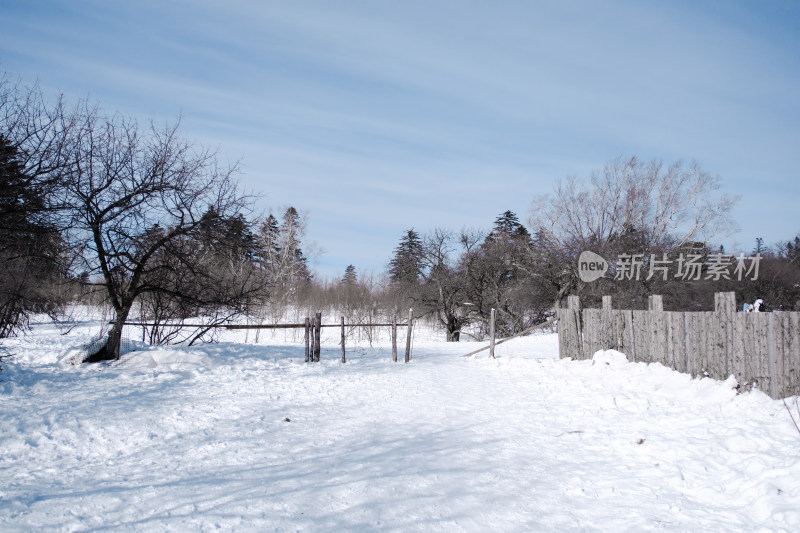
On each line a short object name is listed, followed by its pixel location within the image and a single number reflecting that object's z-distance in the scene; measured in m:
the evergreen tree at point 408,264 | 34.06
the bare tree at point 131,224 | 11.16
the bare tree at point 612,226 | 31.91
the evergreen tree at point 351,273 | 50.61
